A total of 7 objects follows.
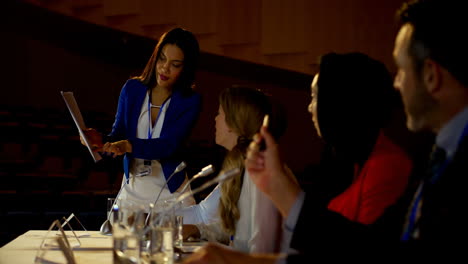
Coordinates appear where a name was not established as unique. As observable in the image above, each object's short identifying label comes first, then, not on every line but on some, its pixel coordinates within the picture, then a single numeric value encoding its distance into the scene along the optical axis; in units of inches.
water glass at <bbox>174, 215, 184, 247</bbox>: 133.7
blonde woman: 136.0
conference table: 127.5
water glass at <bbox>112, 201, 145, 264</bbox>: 116.9
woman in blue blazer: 157.1
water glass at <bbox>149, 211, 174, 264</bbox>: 119.4
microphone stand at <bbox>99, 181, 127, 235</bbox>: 147.5
